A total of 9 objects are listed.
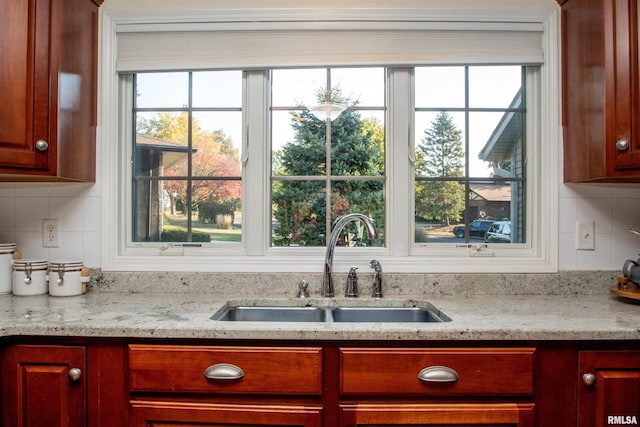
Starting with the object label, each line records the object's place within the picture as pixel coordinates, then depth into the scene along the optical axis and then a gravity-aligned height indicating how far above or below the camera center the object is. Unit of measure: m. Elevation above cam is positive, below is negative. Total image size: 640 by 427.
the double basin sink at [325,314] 1.60 -0.39
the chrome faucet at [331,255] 1.58 -0.16
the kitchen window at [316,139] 1.73 +0.35
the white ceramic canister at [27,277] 1.61 -0.25
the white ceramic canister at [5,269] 1.64 -0.22
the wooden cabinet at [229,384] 1.19 -0.50
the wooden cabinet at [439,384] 1.18 -0.49
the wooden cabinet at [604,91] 1.40 +0.46
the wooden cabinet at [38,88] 1.42 +0.47
